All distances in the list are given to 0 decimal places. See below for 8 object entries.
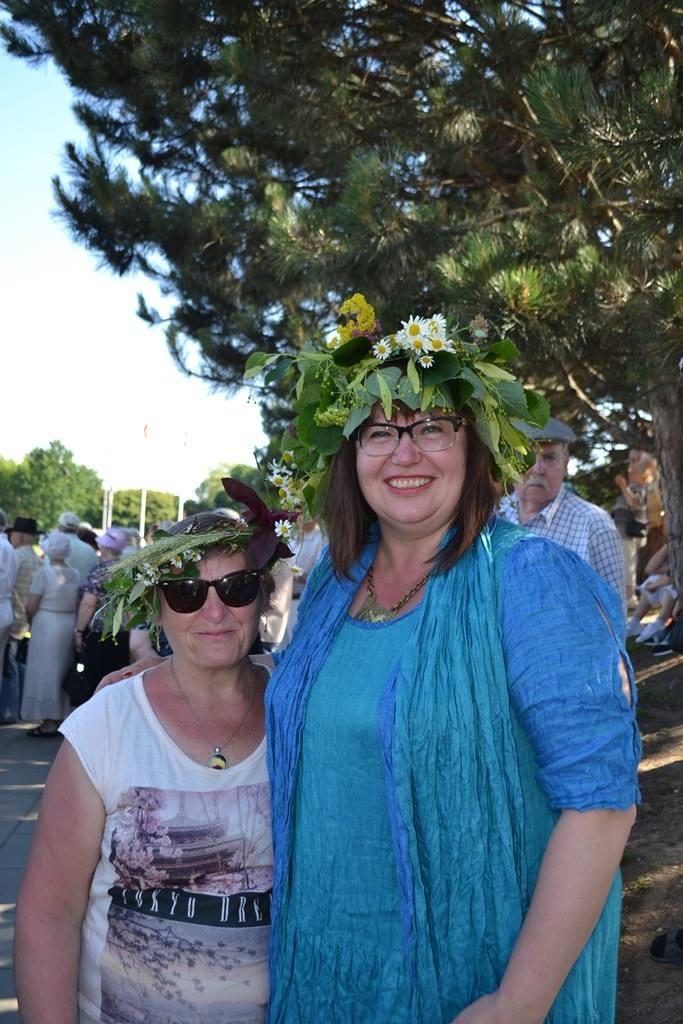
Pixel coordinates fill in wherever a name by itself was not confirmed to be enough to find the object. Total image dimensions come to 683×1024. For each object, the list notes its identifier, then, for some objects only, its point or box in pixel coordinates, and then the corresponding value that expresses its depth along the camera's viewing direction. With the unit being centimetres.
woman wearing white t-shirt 193
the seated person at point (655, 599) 952
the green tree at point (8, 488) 9025
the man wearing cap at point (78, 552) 934
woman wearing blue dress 163
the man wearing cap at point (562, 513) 504
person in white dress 887
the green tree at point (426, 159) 557
